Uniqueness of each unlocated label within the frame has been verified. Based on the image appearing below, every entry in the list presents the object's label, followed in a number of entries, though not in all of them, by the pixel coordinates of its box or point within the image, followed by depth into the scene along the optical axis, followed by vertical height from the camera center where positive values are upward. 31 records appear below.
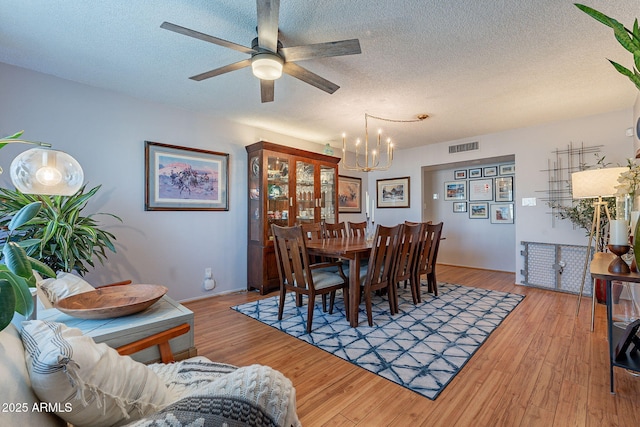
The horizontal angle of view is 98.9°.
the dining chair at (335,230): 3.79 -0.24
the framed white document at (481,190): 5.21 +0.44
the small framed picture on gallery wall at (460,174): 5.53 +0.79
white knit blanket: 0.60 -0.45
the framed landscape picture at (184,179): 3.17 +0.44
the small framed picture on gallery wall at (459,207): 5.55 +0.11
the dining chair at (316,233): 3.39 -0.27
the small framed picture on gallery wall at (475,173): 5.34 +0.78
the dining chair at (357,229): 4.10 -0.25
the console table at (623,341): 1.53 -0.77
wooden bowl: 1.22 -0.44
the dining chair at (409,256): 2.87 -0.48
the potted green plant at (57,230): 2.02 -0.11
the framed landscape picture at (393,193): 5.59 +0.43
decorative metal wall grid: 3.63 +0.56
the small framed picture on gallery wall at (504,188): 4.99 +0.44
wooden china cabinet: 3.76 +0.25
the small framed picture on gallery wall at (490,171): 5.14 +0.78
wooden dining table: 2.47 -0.40
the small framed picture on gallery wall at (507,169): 4.96 +0.79
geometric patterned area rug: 1.90 -1.08
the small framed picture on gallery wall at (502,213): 5.01 -0.02
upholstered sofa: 0.60 -0.44
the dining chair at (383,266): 2.57 -0.52
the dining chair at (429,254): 3.25 -0.52
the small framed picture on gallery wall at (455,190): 5.55 +0.46
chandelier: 3.19 +1.27
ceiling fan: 1.55 +1.05
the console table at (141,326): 1.16 -0.50
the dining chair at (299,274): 2.48 -0.59
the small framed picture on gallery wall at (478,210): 5.27 +0.05
